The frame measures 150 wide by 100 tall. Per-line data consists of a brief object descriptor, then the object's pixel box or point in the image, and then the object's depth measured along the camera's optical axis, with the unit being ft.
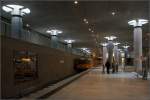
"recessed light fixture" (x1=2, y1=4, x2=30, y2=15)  82.69
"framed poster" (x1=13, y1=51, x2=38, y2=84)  39.24
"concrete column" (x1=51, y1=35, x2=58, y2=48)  87.74
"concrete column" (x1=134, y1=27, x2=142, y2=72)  103.03
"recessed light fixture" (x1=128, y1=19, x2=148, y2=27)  101.33
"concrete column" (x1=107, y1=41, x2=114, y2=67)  122.62
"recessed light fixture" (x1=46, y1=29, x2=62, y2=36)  140.30
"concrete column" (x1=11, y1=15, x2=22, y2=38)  88.99
